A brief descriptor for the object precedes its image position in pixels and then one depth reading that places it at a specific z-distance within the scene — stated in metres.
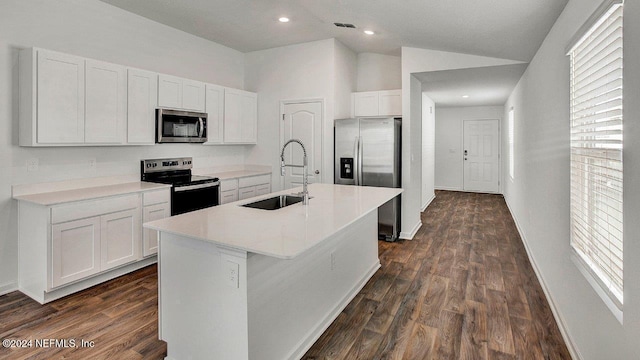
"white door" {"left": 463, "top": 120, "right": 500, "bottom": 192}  9.09
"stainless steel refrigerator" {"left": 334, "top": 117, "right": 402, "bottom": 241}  4.79
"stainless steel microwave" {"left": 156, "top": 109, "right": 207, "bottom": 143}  4.00
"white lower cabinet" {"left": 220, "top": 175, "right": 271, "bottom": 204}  4.69
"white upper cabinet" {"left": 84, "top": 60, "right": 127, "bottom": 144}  3.31
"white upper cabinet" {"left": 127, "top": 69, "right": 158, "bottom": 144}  3.70
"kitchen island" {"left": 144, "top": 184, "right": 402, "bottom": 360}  1.79
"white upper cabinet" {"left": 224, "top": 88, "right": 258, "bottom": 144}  5.05
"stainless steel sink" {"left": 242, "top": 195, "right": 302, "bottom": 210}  2.92
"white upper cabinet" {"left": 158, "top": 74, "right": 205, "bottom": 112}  4.05
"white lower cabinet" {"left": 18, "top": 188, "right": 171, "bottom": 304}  2.89
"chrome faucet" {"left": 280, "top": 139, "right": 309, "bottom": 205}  2.71
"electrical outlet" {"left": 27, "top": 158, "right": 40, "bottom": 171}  3.20
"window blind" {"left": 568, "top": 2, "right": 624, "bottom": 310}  1.59
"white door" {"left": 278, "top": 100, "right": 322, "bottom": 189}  5.19
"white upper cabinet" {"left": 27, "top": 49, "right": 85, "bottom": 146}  2.95
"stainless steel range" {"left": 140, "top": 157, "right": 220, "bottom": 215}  3.92
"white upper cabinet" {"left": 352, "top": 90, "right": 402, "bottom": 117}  5.27
